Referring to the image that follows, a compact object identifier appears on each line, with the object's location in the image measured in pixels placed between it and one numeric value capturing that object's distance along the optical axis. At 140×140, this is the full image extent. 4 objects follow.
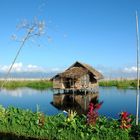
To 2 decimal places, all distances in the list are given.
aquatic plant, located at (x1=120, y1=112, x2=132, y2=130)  6.05
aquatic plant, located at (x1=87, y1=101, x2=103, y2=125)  6.23
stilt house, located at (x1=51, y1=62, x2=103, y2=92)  23.88
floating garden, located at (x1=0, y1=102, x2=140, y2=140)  6.02
